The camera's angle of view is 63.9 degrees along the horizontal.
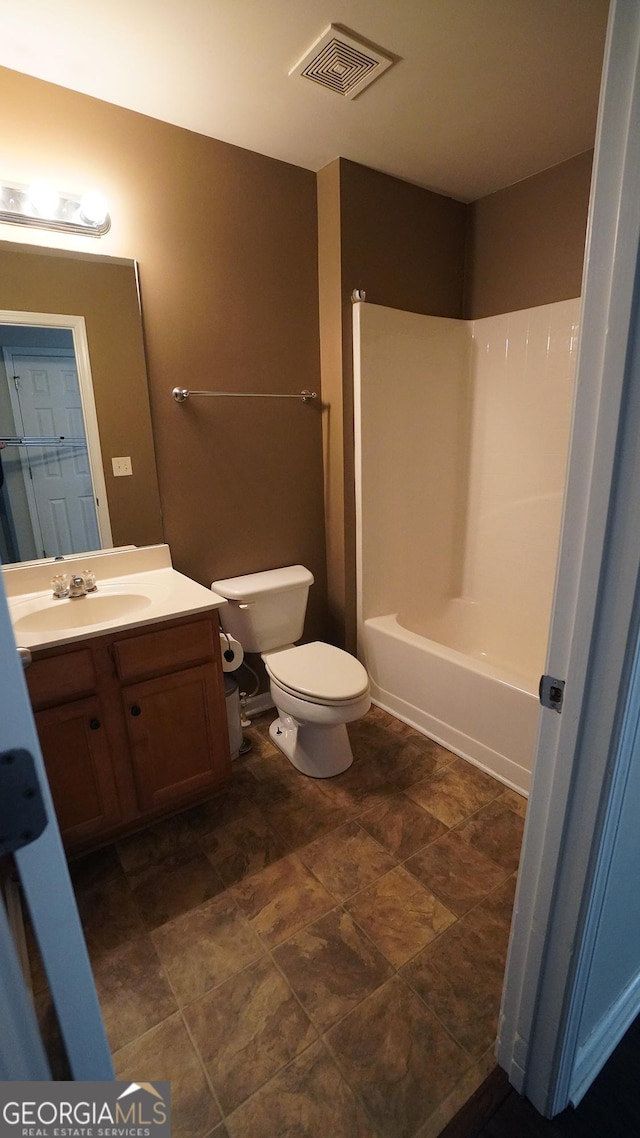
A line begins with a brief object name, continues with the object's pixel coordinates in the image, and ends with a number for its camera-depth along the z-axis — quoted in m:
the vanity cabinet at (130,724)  1.51
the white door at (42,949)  0.46
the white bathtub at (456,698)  1.95
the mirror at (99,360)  1.67
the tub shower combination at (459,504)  2.27
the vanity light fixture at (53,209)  1.59
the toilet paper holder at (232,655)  2.04
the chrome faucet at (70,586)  1.77
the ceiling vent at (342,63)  1.46
